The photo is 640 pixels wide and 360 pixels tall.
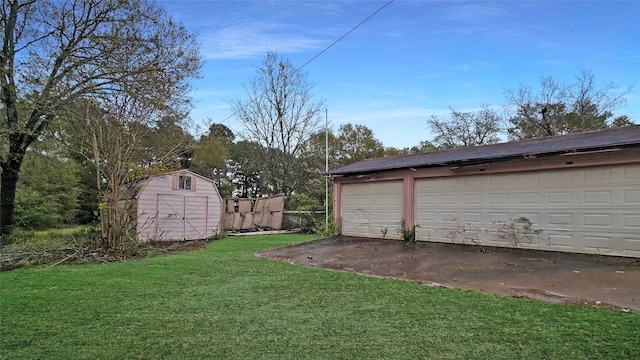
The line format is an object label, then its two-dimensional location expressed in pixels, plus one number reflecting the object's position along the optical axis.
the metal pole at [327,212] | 13.36
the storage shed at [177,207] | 11.48
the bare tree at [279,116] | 21.48
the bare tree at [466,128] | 22.60
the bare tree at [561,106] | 17.92
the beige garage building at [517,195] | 7.17
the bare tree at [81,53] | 10.12
